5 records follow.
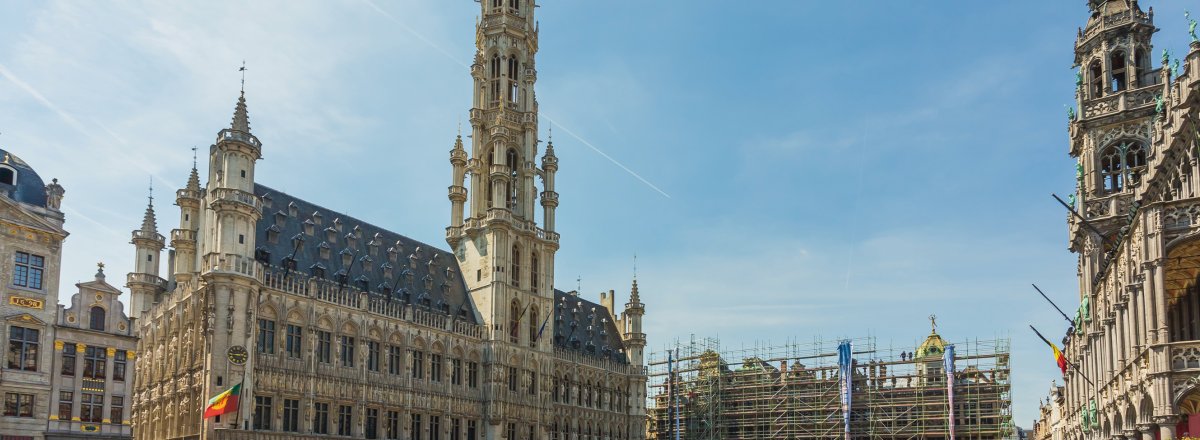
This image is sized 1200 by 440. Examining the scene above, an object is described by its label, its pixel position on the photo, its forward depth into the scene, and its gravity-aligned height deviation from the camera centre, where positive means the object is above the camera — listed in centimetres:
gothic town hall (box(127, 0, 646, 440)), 6216 +623
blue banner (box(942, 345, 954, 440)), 8989 +343
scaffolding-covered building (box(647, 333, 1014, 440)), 9119 +76
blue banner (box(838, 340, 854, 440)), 9375 +334
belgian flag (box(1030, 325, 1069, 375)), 5403 +267
